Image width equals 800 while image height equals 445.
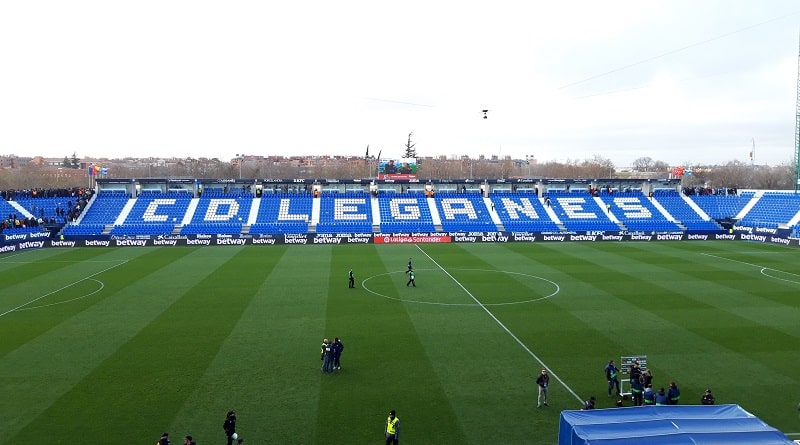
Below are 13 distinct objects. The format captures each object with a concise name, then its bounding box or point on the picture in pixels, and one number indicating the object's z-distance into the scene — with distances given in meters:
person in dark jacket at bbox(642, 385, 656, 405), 15.18
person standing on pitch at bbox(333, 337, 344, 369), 18.22
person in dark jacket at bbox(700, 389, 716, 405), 14.95
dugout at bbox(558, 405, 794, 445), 10.91
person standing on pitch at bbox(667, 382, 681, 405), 15.10
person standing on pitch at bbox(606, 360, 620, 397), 16.53
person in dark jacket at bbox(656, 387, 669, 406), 15.04
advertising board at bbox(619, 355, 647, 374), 16.58
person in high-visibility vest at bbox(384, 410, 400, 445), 12.97
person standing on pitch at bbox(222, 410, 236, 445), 13.43
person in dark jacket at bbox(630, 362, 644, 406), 15.83
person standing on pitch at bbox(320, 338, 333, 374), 18.14
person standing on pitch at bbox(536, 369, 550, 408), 15.43
